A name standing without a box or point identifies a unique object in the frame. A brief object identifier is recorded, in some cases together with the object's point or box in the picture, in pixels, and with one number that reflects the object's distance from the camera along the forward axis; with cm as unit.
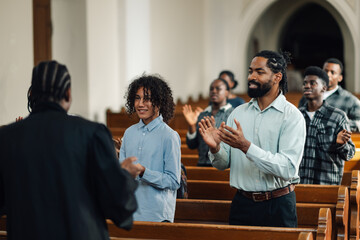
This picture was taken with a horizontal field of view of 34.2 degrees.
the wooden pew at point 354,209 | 415
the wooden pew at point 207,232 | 289
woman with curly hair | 314
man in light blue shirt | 308
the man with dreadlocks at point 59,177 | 204
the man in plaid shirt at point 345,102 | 546
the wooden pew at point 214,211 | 401
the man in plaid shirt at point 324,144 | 436
